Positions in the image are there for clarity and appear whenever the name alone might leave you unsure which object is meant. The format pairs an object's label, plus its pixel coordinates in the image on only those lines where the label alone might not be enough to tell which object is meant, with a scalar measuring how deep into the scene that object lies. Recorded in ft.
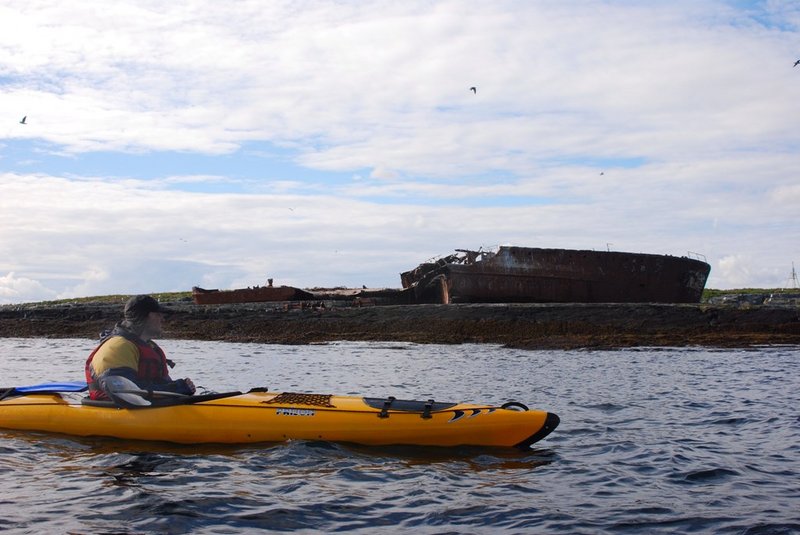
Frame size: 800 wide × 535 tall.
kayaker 29.27
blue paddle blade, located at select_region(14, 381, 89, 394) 32.35
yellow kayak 27.68
